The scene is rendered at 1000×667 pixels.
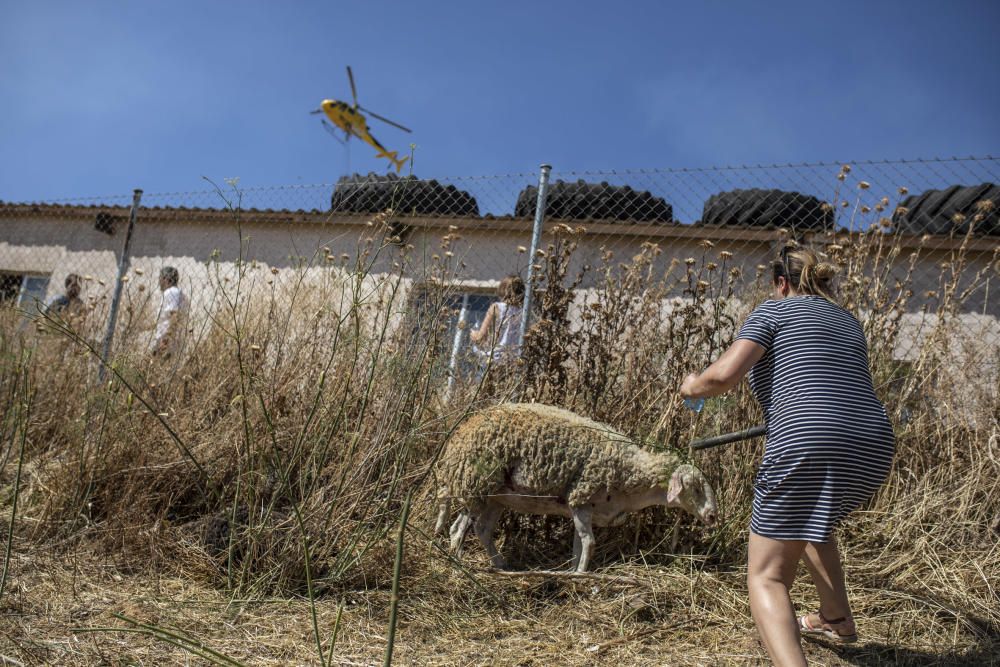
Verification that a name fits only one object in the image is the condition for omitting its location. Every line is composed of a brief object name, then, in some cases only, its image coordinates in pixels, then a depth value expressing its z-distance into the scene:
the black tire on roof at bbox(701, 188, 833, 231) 8.08
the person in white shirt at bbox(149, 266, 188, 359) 4.80
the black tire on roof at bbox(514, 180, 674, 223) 8.47
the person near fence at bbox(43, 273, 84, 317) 5.65
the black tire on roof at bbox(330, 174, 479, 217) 8.52
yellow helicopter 26.77
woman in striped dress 2.39
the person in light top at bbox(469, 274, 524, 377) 4.34
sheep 3.41
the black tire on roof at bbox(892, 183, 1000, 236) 7.83
